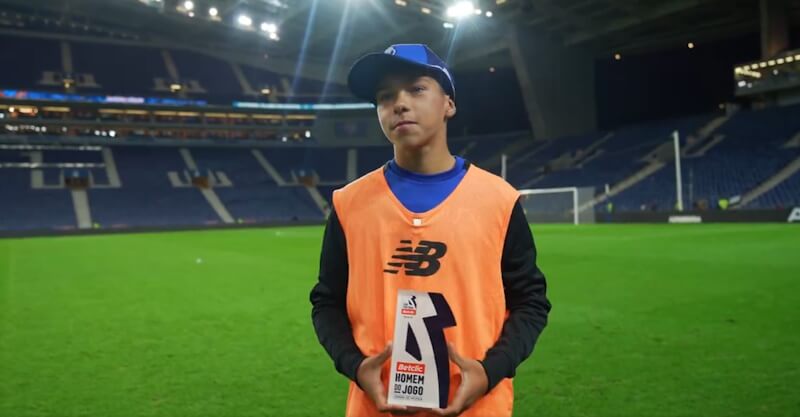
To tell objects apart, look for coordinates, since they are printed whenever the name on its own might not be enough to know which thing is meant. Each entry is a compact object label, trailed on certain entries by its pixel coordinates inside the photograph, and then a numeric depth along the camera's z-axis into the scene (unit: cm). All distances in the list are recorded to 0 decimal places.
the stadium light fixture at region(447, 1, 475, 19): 3234
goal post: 3341
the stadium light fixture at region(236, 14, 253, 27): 3965
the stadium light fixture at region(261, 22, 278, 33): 4044
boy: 172
